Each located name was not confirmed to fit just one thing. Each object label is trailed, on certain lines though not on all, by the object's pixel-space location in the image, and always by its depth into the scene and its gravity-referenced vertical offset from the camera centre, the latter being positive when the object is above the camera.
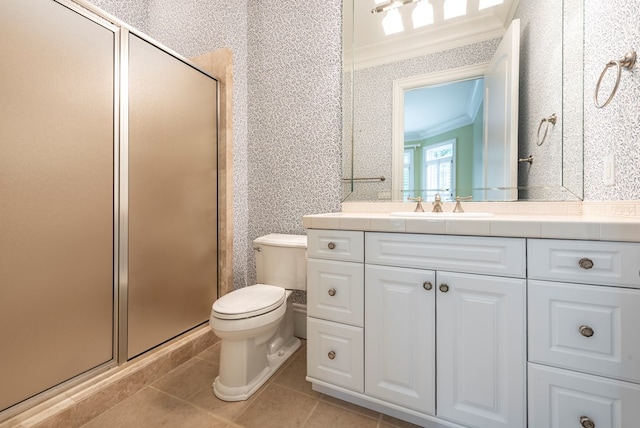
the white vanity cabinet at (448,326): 0.92 -0.43
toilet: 1.28 -0.53
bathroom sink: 1.24 -0.01
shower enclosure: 1.01 +0.08
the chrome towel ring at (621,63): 0.95 +0.55
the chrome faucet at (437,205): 1.43 +0.04
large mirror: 1.32 +0.67
